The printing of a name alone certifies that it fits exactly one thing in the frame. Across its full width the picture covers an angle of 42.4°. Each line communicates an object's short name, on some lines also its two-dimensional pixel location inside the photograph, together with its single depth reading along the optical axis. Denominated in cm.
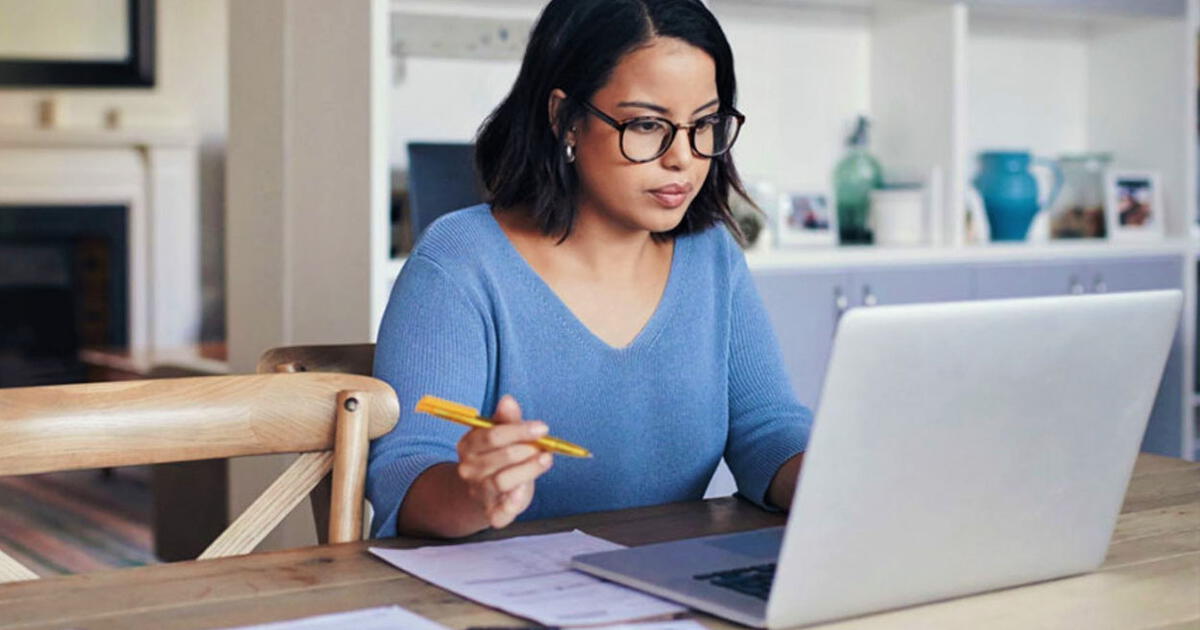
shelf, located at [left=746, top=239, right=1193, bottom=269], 361
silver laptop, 101
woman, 162
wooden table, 109
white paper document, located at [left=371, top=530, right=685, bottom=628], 110
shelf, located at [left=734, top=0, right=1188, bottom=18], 404
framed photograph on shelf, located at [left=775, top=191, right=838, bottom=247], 385
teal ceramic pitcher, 417
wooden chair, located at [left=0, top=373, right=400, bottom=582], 127
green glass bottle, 401
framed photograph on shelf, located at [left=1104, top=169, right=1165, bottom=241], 435
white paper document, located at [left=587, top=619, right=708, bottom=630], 106
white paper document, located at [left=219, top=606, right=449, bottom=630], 106
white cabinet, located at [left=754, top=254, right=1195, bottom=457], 363
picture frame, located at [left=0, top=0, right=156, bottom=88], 614
